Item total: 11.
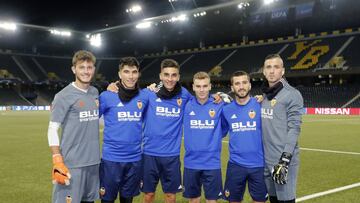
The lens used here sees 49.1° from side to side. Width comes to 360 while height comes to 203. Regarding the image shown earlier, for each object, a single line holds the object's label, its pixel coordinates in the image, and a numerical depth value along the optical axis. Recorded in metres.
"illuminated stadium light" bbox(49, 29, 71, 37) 56.57
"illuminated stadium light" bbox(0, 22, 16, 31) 51.46
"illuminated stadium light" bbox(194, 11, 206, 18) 44.92
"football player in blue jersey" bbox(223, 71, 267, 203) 4.75
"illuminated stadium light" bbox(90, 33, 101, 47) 61.45
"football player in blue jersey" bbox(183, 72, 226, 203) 4.91
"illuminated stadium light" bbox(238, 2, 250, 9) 40.03
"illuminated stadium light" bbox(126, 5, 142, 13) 48.72
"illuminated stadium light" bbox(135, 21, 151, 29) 50.54
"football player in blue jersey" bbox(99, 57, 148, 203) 4.64
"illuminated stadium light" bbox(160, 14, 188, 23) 45.94
